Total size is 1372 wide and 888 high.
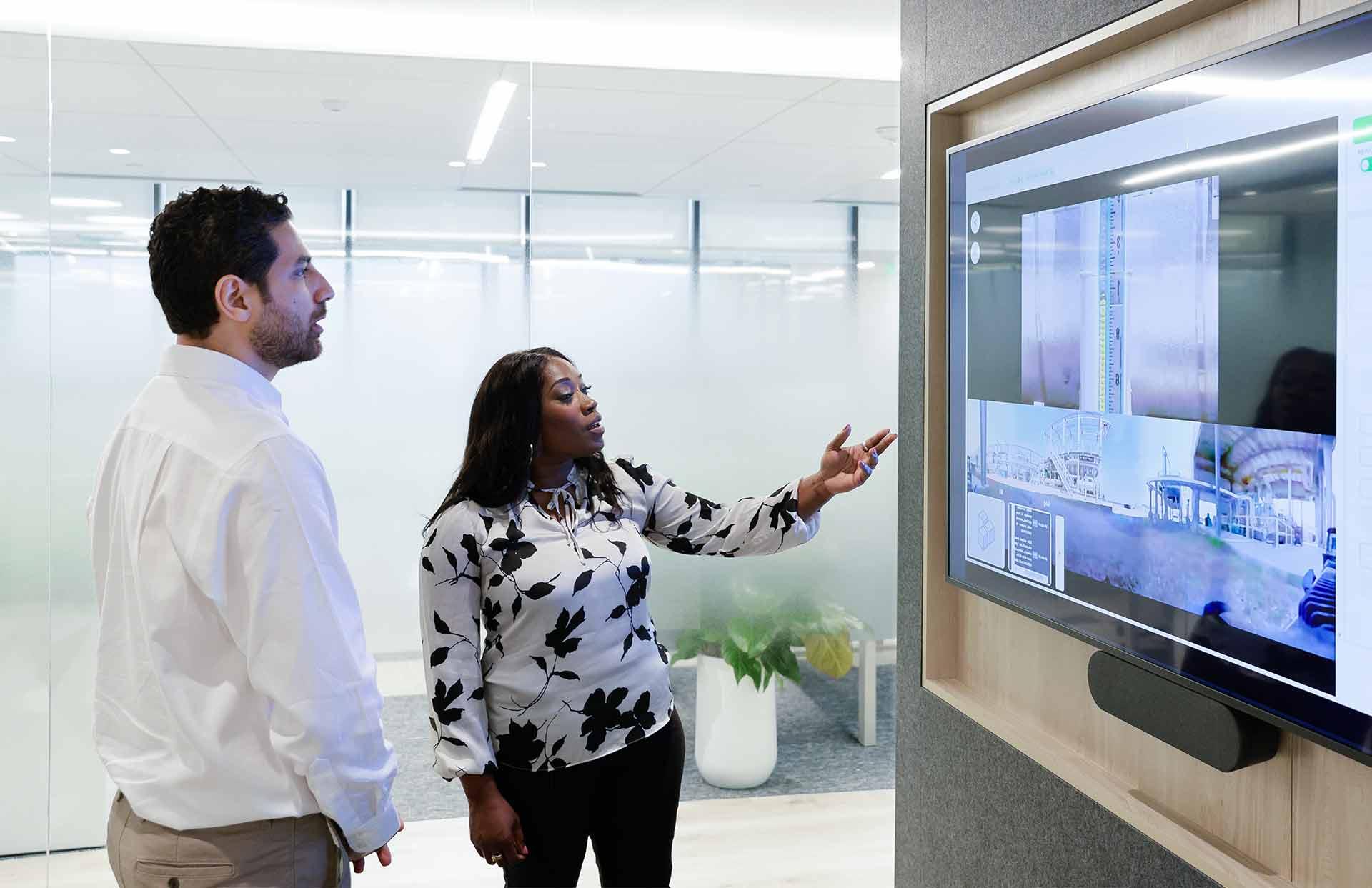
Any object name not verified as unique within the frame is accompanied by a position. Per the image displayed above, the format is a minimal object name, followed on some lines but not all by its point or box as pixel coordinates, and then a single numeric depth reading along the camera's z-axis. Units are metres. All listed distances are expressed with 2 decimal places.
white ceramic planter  3.38
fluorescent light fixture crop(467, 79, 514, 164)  3.11
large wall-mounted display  1.20
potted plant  3.37
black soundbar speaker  1.38
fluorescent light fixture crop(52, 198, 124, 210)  2.97
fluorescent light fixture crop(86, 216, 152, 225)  3.00
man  1.33
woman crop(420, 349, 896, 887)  1.80
